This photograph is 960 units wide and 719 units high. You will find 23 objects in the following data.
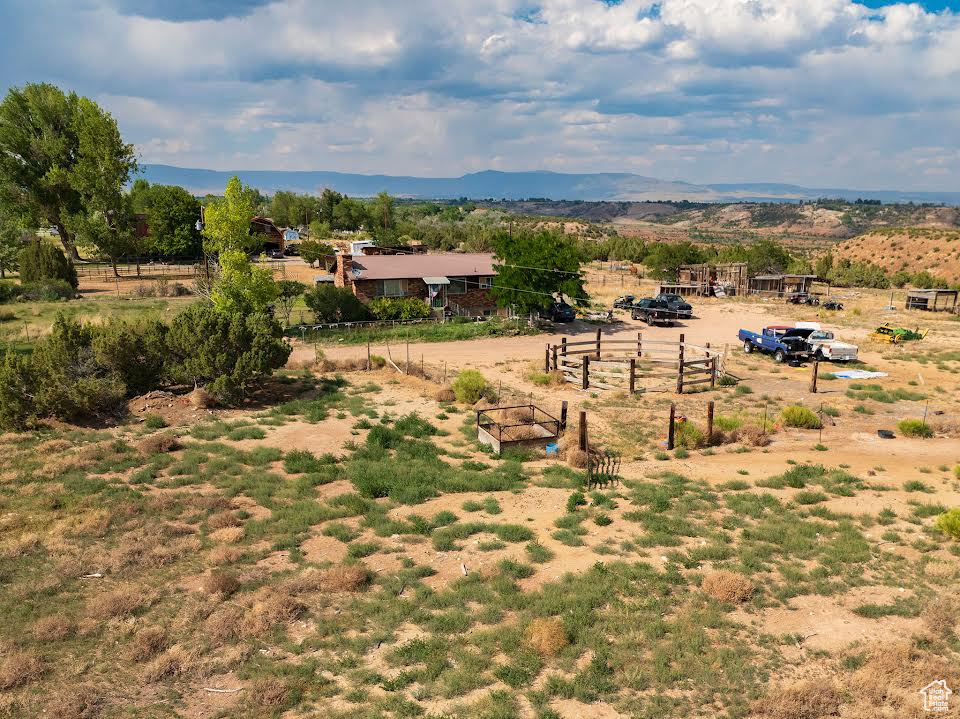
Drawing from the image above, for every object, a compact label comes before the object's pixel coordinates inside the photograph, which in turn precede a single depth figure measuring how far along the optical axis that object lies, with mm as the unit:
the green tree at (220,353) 27188
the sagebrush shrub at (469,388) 28500
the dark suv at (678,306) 50531
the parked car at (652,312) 48969
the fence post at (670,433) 22694
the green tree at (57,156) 64500
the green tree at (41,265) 53938
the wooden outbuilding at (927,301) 55625
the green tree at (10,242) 56625
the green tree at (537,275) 44531
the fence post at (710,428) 23341
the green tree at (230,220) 35938
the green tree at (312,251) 76562
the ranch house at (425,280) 48938
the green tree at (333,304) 44219
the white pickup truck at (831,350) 35875
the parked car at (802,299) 59038
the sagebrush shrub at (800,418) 25016
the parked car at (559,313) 49156
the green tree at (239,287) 36469
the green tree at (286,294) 43081
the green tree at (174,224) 74938
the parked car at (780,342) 36625
